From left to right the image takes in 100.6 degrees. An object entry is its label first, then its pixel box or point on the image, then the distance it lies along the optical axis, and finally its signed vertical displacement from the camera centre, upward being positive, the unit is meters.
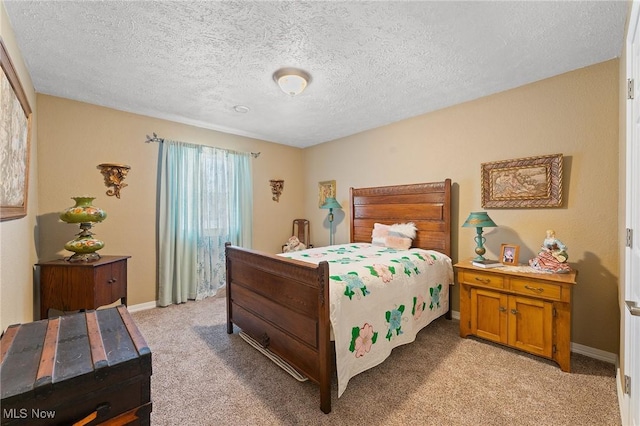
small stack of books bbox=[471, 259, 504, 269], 2.51 -0.50
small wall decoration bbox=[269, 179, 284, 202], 4.82 +0.45
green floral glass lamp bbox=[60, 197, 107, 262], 2.55 -0.14
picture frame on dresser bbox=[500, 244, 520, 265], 2.55 -0.40
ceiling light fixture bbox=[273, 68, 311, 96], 2.39 +1.22
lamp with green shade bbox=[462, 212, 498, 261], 2.58 -0.12
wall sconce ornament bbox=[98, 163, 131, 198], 3.13 +0.43
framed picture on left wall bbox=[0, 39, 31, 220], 1.50 +0.45
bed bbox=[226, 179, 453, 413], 1.74 -0.63
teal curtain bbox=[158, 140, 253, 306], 3.58 -0.06
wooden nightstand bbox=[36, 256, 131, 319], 2.47 -0.70
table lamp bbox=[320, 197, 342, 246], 4.32 +0.11
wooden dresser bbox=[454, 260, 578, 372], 2.09 -0.84
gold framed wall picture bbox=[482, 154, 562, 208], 2.49 +0.30
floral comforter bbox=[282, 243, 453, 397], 1.81 -0.71
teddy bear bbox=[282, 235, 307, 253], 4.58 -0.59
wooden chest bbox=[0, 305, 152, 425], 0.85 -0.57
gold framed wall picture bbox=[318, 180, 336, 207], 4.69 +0.40
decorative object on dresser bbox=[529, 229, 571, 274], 2.22 -0.38
